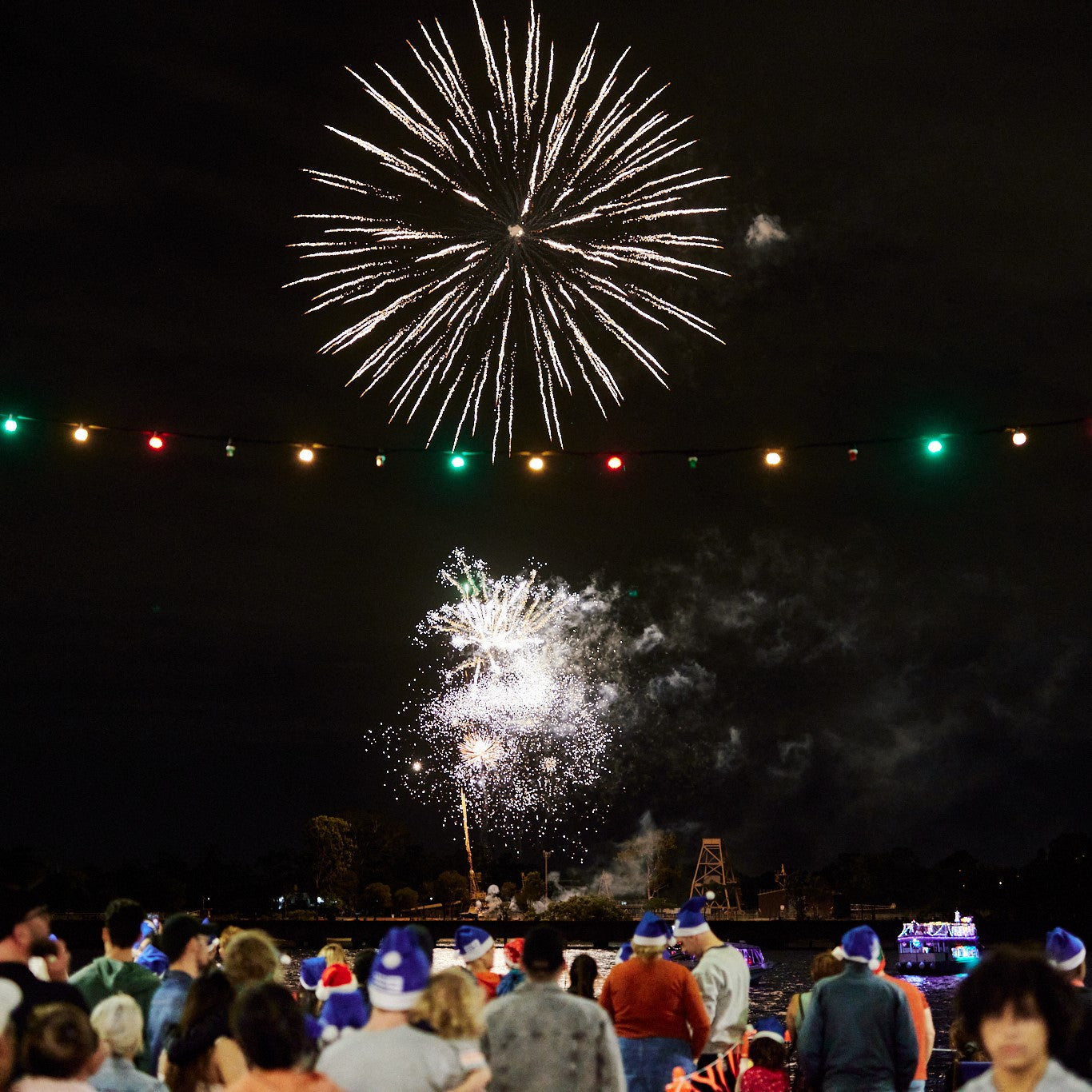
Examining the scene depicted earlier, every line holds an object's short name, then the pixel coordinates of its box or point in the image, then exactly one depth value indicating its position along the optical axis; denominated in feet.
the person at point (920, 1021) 24.32
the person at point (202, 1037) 18.30
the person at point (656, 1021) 23.13
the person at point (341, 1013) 19.55
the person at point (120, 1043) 17.67
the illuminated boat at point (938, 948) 236.43
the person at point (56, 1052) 14.24
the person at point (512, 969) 24.34
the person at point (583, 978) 27.40
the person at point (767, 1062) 26.94
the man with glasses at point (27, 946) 17.54
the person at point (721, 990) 25.03
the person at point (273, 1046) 13.69
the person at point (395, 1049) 14.35
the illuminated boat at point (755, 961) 239.30
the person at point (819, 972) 26.04
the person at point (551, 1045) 17.30
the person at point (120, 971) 22.36
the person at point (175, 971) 20.98
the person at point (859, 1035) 22.71
